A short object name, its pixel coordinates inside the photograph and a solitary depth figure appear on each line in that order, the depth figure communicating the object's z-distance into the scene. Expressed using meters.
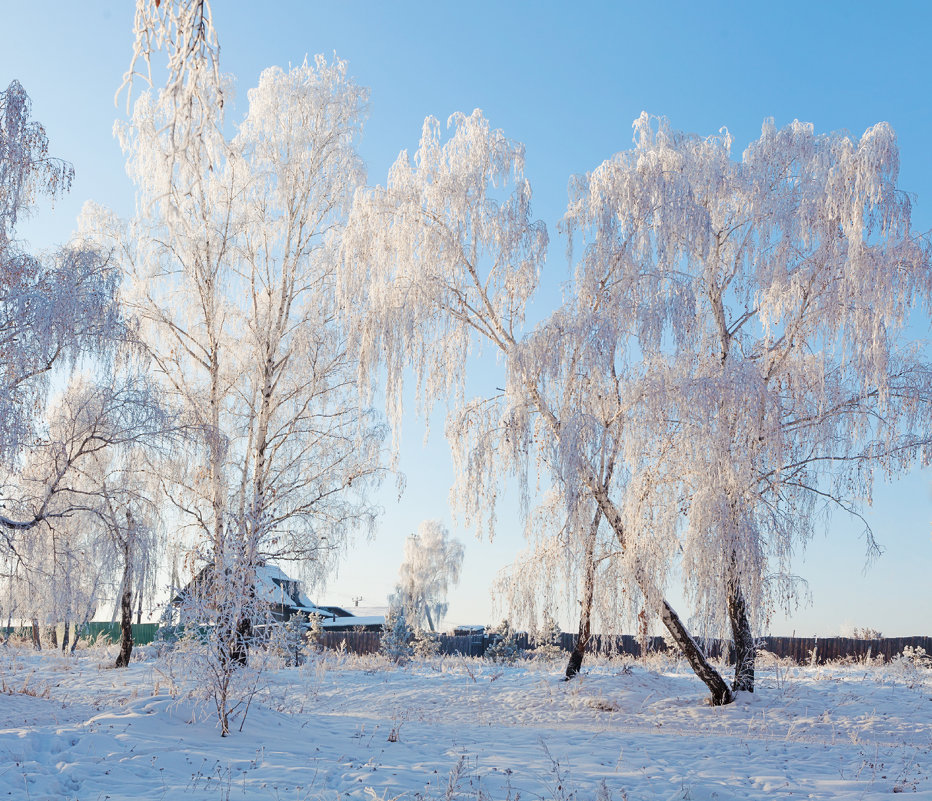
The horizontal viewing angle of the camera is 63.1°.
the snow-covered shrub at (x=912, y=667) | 13.56
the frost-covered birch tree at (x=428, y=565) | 39.06
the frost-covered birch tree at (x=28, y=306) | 9.21
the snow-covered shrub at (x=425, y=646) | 20.03
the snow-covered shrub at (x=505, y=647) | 20.29
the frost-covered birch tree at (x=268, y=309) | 13.52
